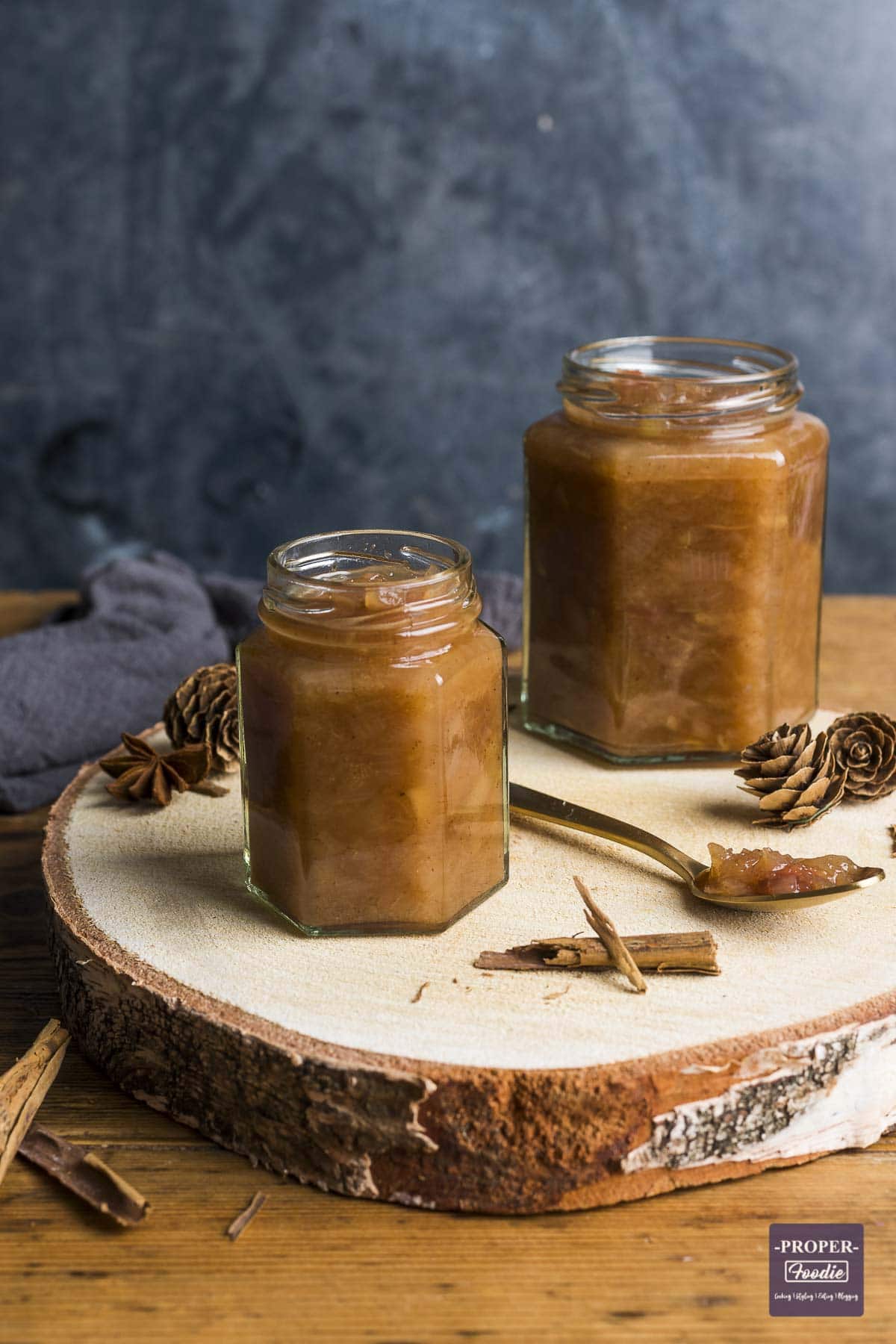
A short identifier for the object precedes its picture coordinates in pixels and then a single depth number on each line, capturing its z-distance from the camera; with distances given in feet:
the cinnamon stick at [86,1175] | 2.28
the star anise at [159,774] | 2.66
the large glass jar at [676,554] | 2.63
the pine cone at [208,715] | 2.71
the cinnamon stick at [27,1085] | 2.34
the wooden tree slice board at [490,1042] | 2.25
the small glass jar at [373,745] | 2.35
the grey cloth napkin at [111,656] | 2.96
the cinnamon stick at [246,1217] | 2.26
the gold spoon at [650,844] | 2.42
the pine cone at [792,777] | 2.58
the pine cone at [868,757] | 2.63
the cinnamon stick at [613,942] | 2.34
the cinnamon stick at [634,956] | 2.36
